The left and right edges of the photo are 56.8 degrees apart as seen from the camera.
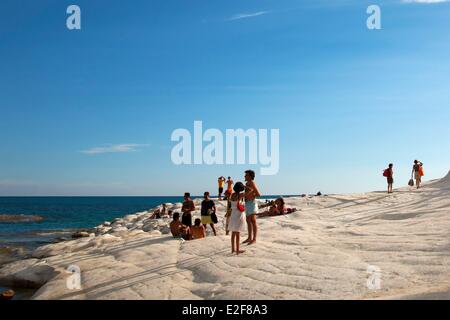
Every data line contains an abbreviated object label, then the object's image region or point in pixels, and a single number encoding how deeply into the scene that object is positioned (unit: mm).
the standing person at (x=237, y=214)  10773
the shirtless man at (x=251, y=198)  11359
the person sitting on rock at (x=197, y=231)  14352
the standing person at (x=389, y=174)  25406
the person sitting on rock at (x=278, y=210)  20641
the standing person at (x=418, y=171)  27469
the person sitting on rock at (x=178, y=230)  14300
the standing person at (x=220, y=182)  26864
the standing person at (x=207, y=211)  14914
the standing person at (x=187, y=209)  14977
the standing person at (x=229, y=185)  24016
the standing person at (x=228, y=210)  14270
